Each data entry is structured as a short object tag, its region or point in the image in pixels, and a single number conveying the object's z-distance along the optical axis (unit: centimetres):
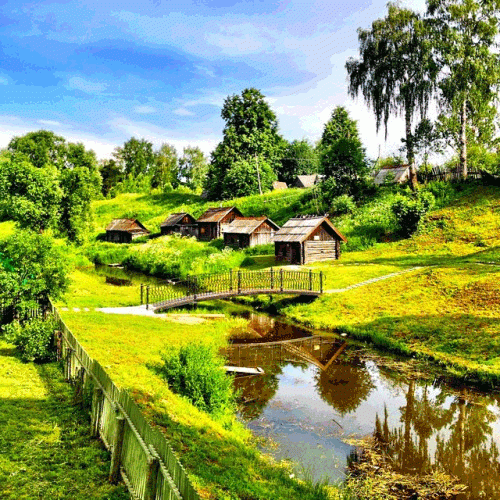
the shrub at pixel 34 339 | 1458
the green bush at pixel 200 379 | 1302
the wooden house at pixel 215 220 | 5688
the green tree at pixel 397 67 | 4212
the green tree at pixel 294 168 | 9775
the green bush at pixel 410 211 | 3975
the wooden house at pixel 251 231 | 4862
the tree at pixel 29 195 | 4444
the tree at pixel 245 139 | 7488
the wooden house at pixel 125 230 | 6669
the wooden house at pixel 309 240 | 3728
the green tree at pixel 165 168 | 11331
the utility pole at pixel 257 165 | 7194
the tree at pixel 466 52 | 4059
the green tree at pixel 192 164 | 11358
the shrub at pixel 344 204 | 4928
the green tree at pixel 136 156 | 11850
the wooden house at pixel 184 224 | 6338
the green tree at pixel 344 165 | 5100
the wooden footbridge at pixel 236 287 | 2555
